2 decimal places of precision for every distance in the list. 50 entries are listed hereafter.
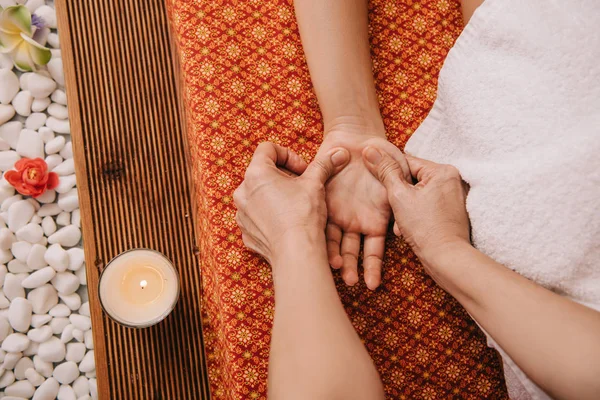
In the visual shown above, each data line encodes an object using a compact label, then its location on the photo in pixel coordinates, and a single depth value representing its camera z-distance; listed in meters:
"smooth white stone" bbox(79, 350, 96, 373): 1.24
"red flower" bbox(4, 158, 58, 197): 1.23
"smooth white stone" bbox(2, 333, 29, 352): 1.21
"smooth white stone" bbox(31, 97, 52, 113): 1.33
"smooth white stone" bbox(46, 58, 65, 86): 1.34
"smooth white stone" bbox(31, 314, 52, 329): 1.24
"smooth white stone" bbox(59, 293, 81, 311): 1.26
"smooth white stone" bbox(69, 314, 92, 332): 1.26
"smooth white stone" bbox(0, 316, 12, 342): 1.23
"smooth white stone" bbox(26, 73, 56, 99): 1.30
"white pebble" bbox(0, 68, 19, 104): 1.31
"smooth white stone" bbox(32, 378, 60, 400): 1.22
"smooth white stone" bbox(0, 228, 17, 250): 1.25
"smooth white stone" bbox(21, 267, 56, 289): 1.23
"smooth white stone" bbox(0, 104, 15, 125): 1.30
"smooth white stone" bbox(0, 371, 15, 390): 1.22
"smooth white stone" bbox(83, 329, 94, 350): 1.25
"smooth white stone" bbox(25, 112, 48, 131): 1.32
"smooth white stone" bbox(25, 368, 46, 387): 1.23
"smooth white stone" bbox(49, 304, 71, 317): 1.25
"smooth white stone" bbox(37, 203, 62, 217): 1.29
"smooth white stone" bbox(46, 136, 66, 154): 1.30
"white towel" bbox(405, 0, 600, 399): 0.71
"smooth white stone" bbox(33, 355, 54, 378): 1.23
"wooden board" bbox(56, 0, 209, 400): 1.23
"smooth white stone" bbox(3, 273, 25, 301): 1.24
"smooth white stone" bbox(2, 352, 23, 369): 1.22
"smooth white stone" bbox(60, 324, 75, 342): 1.25
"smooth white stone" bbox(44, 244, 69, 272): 1.25
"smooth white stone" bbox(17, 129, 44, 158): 1.30
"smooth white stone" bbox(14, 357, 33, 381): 1.23
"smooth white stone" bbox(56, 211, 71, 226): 1.29
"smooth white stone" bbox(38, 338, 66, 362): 1.23
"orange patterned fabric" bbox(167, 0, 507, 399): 0.86
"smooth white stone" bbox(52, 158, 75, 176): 1.31
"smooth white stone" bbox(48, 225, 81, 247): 1.28
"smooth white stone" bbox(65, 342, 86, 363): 1.24
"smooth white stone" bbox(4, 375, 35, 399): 1.22
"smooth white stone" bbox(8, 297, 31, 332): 1.23
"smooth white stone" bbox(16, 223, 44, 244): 1.26
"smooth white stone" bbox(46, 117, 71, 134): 1.33
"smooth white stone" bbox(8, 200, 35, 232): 1.26
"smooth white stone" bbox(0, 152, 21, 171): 1.29
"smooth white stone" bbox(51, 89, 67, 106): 1.34
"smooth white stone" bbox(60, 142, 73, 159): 1.33
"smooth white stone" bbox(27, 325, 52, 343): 1.23
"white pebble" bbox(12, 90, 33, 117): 1.32
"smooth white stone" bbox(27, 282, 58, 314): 1.24
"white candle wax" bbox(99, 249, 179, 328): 1.08
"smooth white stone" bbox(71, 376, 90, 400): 1.24
